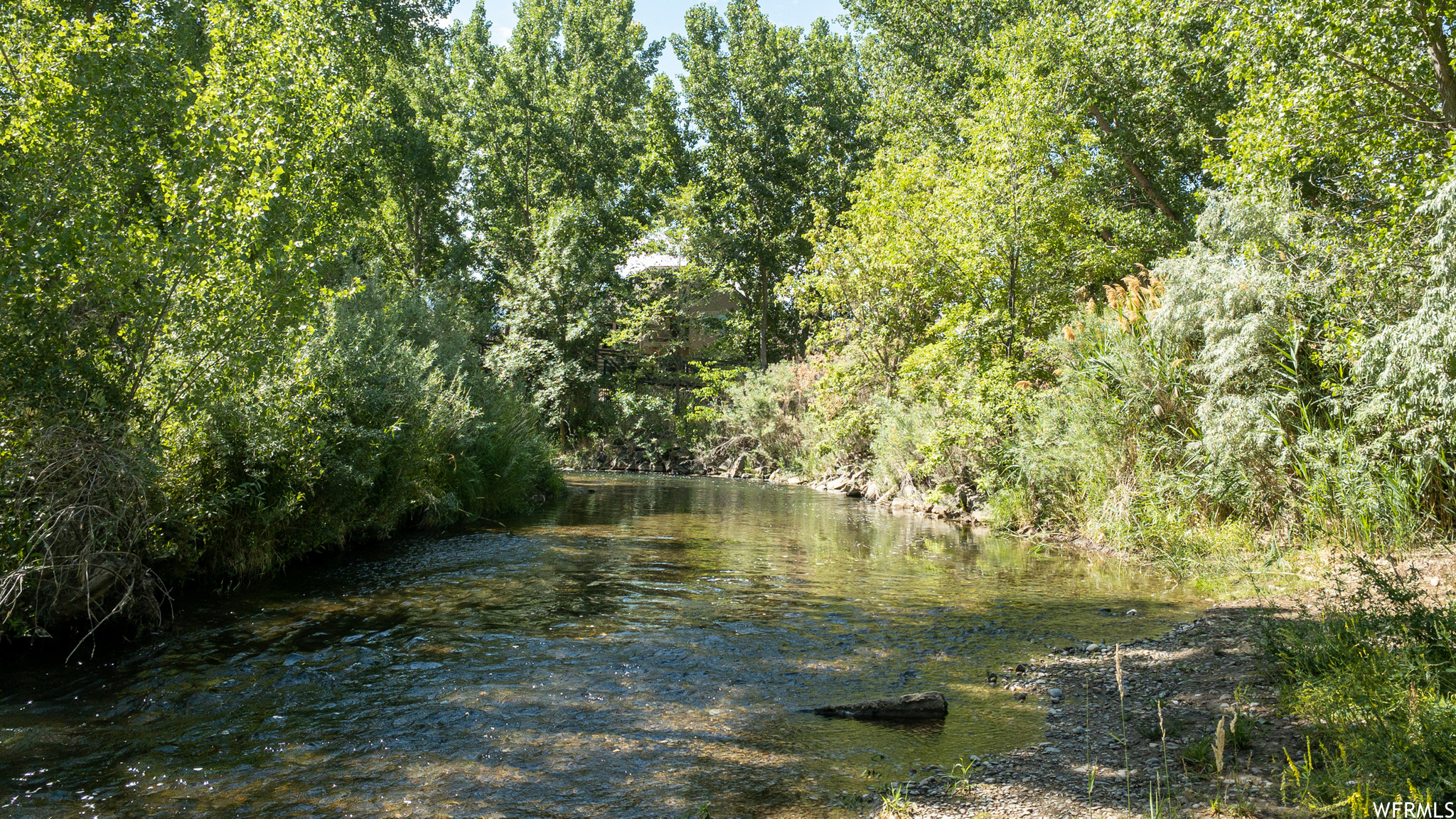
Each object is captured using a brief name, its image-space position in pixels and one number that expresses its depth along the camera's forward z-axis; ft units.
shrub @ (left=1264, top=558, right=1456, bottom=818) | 12.25
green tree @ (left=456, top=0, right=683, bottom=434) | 115.85
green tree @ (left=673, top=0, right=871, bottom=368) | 129.90
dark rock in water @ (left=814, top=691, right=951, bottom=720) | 19.39
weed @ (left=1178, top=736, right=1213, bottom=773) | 15.03
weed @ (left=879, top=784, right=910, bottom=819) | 14.46
